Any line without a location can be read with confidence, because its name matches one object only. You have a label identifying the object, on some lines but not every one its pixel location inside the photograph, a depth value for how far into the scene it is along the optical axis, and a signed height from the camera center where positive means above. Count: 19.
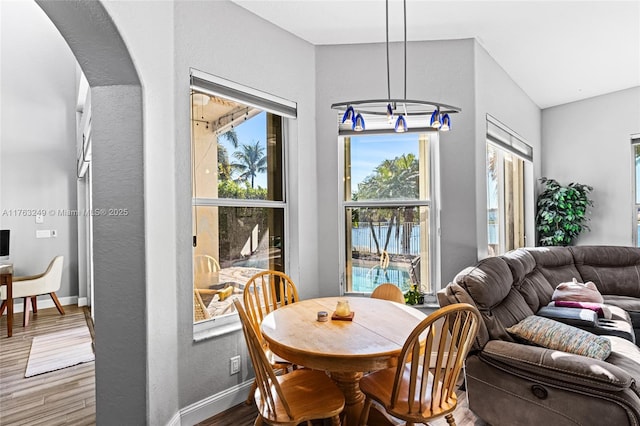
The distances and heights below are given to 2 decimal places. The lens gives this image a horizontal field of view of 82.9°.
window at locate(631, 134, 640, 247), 4.33 +0.26
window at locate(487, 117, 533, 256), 3.85 +0.28
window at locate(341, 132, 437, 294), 3.27 +0.02
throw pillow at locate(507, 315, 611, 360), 2.03 -0.75
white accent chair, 4.41 -0.89
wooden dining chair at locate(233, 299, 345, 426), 1.54 -0.88
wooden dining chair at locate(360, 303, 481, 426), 1.53 -0.79
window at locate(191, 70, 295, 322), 2.46 +0.19
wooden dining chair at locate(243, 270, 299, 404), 2.26 -0.62
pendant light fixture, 3.11 +0.82
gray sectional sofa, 1.74 -0.86
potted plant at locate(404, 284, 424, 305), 3.15 -0.75
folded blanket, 2.79 -0.75
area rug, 3.18 -1.32
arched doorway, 1.83 -0.19
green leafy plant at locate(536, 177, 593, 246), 4.59 -0.04
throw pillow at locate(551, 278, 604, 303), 3.02 -0.71
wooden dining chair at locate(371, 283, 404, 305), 2.69 -0.62
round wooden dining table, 1.61 -0.62
